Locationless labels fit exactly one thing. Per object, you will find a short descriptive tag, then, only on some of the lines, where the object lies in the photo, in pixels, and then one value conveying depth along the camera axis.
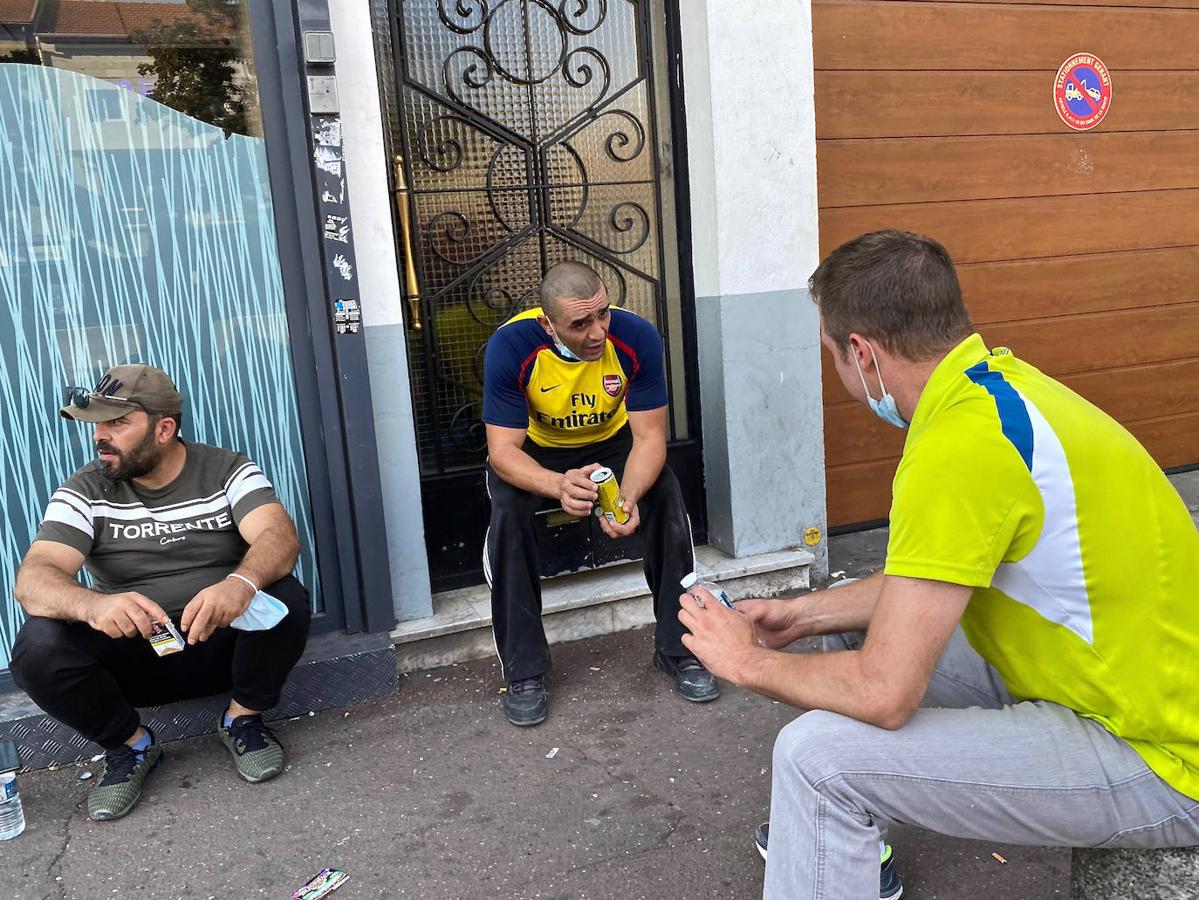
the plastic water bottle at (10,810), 2.73
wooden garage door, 4.55
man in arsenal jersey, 3.33
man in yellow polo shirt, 1.64
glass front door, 3.81
